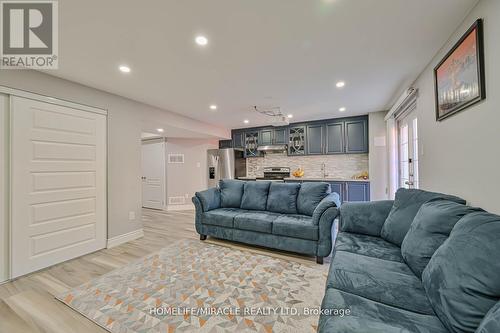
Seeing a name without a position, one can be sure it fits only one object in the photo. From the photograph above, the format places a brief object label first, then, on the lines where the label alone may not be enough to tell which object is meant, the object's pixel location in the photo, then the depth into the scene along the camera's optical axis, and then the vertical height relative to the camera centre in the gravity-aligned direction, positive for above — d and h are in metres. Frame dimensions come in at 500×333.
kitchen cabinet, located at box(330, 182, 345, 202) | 4.87 -0.50
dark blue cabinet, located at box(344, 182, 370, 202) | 4.69 -0.57
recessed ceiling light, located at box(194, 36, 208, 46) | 1.89 +1.25
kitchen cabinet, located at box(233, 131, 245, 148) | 6.38 +0.95
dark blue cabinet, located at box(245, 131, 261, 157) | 6.22 +0.79
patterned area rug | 1.55 -1.18
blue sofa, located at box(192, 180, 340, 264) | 2.55 -0.71
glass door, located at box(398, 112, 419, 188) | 3.11 +0.26
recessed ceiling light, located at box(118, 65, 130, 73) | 2.42 +1.26
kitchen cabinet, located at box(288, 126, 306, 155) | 5.59 +0.79
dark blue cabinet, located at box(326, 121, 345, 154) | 5.12 +0.77
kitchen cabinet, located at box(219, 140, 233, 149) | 6.55 +0.84
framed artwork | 1.50 +0.79
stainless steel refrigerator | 6.10 +0.15
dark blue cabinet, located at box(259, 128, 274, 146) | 5.97 +0.97
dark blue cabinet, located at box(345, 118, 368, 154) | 4.88 +0.77
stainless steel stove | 5.84 -0.17
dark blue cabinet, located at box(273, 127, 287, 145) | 5.81 +0.95
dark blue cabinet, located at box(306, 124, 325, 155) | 5.34 +0.78
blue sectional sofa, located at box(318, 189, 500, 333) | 0.83 -0.63
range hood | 5.73 +0.59
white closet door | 2.32 -0.16
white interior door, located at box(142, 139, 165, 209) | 6.16 -0.12
